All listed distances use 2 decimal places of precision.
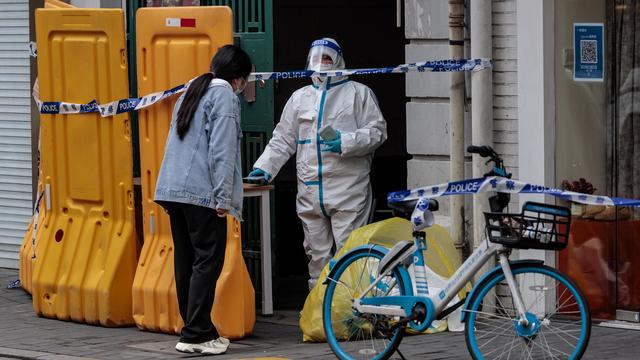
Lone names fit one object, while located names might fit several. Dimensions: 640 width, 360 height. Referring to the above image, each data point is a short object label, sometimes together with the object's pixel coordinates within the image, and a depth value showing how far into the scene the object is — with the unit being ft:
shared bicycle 49.11
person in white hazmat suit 67.15
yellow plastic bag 60.59
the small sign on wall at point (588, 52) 63.93
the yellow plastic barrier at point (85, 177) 65.41
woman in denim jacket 56.90
